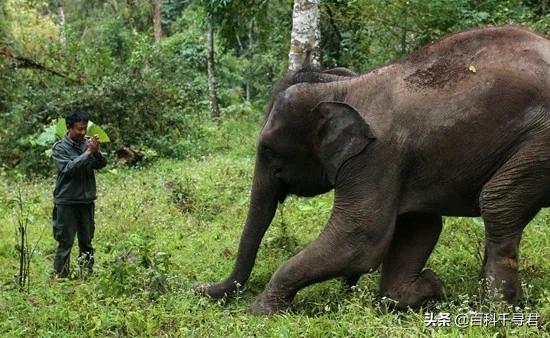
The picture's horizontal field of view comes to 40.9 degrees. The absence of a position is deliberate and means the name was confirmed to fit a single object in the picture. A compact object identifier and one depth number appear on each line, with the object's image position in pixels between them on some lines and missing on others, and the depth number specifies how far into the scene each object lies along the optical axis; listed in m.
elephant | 4.38
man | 5.65
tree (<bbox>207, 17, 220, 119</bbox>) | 15.91
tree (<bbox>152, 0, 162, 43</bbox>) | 20.82
